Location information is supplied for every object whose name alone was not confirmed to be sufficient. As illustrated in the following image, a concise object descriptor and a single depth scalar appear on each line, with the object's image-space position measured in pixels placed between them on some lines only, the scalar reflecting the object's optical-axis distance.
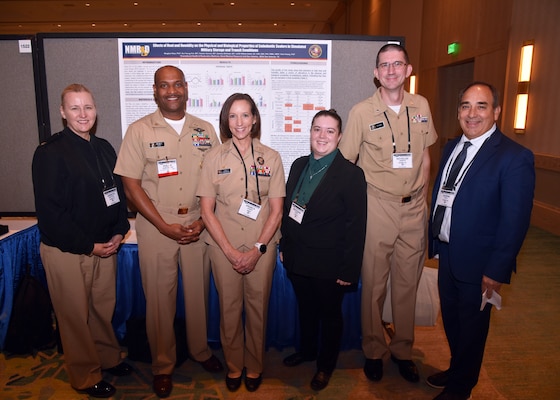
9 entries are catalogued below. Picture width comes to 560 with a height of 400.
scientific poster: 2.79
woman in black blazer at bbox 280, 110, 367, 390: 2.05
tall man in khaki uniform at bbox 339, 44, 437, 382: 2.24
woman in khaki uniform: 2.06
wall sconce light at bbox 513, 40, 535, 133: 5.50
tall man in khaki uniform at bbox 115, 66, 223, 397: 2.12
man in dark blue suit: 1.78
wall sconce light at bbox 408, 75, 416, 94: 9.91
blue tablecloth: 2.64
